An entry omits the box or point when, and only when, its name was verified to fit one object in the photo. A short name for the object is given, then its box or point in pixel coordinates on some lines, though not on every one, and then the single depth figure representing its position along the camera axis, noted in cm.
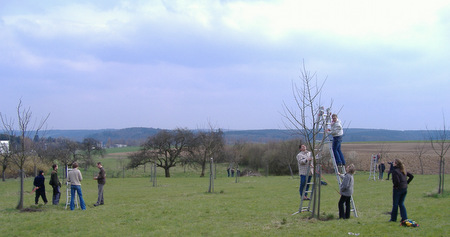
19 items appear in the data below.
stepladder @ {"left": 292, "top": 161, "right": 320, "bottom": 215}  1017
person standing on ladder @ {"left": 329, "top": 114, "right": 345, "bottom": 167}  1114
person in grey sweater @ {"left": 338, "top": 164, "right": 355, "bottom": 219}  963
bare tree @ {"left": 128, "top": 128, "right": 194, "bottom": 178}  5297
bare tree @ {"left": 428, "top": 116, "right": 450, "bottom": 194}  1536
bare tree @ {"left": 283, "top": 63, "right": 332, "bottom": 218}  986
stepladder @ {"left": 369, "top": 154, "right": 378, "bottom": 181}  2985
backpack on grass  869
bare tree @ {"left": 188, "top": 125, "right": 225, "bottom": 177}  4998
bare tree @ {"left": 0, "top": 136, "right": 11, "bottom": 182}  3523
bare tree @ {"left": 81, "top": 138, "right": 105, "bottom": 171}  6227
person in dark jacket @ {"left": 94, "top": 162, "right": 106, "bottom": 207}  1485
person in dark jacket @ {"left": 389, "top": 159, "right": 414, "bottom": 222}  920
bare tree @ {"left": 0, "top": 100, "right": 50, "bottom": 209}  1323
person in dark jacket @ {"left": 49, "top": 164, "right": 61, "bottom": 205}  1487
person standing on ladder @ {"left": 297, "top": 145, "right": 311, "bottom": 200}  1138
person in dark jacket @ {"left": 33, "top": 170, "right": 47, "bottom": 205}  1503
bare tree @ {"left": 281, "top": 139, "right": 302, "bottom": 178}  5245
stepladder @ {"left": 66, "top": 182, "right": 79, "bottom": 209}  1398
